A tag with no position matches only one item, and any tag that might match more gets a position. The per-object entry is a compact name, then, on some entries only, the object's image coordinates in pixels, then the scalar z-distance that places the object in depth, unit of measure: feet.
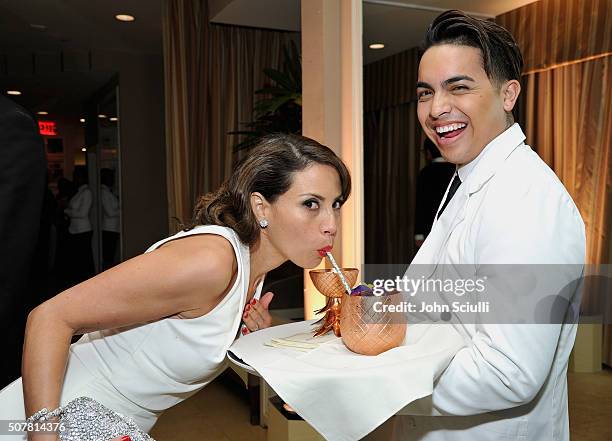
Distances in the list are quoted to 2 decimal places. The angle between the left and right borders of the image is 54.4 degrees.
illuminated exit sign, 32.48
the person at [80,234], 29.19
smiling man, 3.46
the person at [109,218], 27.71
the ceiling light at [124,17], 20.56
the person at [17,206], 2.87
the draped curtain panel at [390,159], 11.08
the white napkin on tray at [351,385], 3.15
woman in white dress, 4.07
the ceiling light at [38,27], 21.50
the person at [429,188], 10.02
